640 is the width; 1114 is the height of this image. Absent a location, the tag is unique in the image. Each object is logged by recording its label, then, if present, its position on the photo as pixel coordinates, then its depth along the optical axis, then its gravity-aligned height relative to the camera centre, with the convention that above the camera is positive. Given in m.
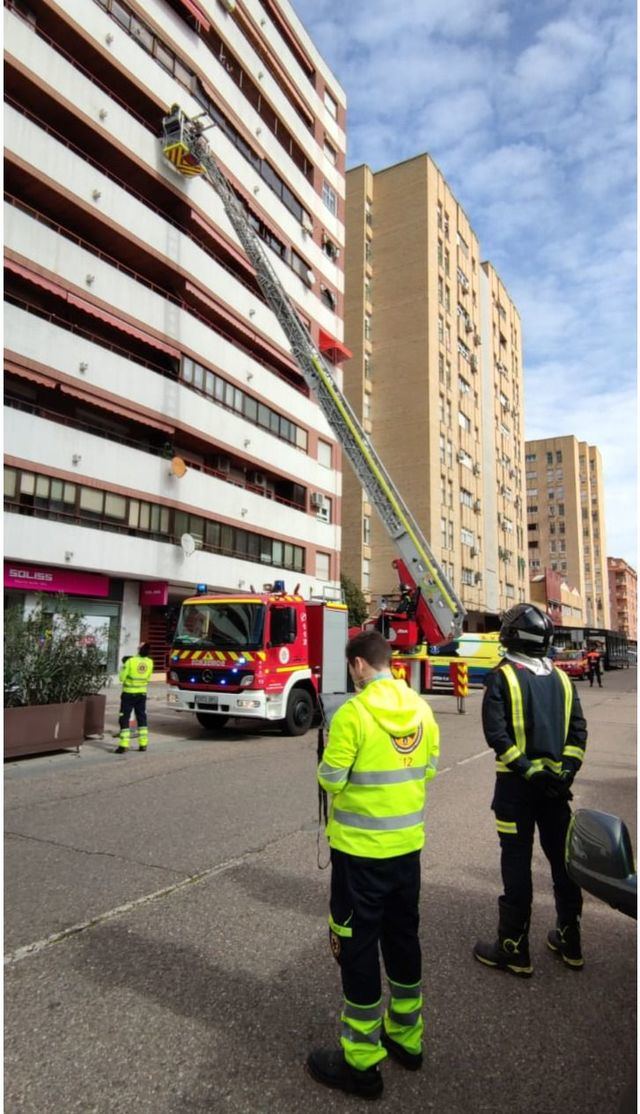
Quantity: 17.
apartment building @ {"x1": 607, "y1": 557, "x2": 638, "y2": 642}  143.00 +9.05
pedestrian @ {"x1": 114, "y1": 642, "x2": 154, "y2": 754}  10.75 -0.98
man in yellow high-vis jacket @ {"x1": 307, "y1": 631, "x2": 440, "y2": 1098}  2.51 -0.93
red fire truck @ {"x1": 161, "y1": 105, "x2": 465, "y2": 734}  11.50 -0.12
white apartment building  19.42 +10.55
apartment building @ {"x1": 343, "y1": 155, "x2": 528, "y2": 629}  44.25 +17.89
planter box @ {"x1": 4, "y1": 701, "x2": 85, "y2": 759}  9.41 -1.51
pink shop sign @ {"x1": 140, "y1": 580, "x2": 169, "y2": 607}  23.34 +1.13
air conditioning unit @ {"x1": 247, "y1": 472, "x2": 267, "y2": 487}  29.97 +6.69
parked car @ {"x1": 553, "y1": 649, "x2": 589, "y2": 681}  30.72 -1.43
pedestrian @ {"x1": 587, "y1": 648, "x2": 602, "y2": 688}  30.58 -1.51
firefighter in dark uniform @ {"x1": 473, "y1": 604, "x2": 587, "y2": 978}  3.34 -0.74
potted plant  9.62 -0.82
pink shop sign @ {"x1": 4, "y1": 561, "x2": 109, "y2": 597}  18.80 +1.33
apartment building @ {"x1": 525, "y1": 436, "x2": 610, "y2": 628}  89.00 +15.10
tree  36.25 +1.51
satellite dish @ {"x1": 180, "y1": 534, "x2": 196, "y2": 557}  23.32 +2.90
